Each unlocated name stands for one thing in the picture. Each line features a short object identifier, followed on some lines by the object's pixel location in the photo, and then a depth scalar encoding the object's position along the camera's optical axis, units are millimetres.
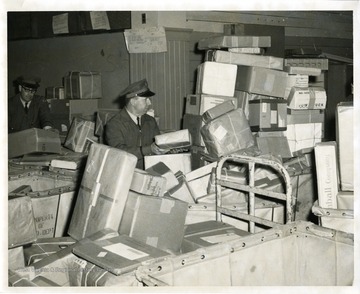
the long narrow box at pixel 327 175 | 2996
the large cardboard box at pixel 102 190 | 2711
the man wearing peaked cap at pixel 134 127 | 4250
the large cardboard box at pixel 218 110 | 4926
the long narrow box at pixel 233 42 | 5621
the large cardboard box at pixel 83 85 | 6969
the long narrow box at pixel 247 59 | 5484
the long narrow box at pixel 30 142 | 5156
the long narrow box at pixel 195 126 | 5082
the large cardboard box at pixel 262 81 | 5426
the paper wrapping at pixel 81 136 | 5969
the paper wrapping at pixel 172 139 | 4184
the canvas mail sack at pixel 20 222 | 2703
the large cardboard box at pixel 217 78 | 5309
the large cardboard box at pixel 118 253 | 2172
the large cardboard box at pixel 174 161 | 4258
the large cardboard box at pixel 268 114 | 5312
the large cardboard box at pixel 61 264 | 2488
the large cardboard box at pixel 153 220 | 2750
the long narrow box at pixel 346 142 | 2889
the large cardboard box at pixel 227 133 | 4637
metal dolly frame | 2852
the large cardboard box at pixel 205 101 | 5316
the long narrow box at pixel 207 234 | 2993
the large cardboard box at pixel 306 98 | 5594
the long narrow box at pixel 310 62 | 6301
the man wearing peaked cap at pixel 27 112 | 6035
